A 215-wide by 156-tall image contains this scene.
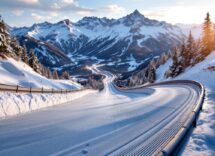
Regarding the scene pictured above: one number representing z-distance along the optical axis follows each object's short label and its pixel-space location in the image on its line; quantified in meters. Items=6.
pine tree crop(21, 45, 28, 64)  69.75
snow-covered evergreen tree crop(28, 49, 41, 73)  73.01
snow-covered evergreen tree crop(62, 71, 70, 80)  116.97
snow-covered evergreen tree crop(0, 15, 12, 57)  48.23
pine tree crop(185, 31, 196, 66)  83.31
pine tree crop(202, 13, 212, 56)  81.38
